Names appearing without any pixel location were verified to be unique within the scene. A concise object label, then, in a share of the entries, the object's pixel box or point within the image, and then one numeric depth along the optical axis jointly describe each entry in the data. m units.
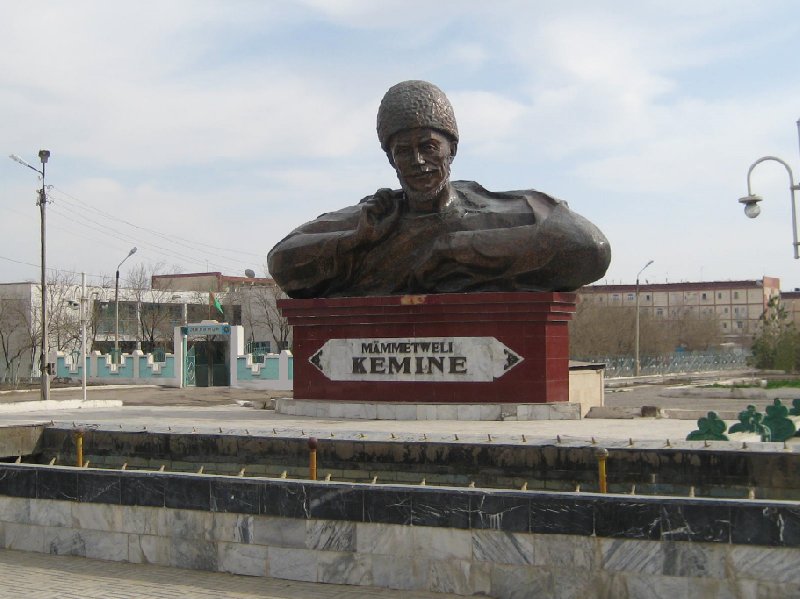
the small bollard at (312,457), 8.33
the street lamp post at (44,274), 24.72
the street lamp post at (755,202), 15.70
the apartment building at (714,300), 81.25
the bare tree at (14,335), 42.84
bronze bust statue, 13.00
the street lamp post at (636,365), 41.12
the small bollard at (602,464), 7.31
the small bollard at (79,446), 9.98
